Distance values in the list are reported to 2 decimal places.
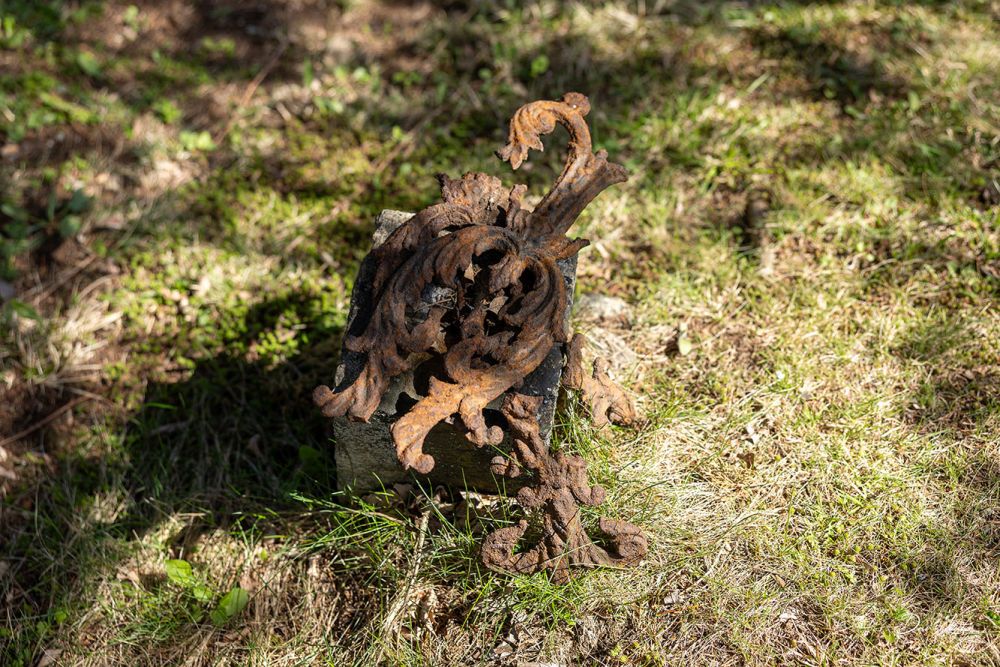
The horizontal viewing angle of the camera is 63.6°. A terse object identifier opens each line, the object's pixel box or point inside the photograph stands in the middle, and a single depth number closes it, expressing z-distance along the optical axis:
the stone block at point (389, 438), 2.29
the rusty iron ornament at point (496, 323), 2.06
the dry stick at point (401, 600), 2.44
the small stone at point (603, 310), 3.11
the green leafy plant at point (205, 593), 2.59
